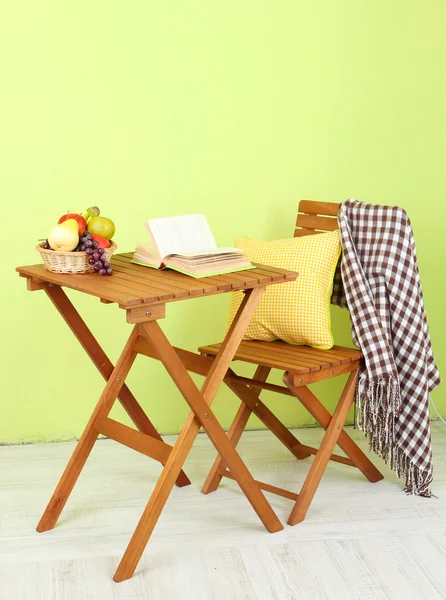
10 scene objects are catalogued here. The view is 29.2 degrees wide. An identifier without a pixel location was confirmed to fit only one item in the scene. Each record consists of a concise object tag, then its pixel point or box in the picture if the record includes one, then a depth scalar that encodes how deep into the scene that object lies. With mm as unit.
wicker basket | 2691
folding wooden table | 2516
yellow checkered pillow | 3131
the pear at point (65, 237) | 2668
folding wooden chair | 2947
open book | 2742
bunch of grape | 2695
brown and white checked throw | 3109
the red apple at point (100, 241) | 2748
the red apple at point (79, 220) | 2752
